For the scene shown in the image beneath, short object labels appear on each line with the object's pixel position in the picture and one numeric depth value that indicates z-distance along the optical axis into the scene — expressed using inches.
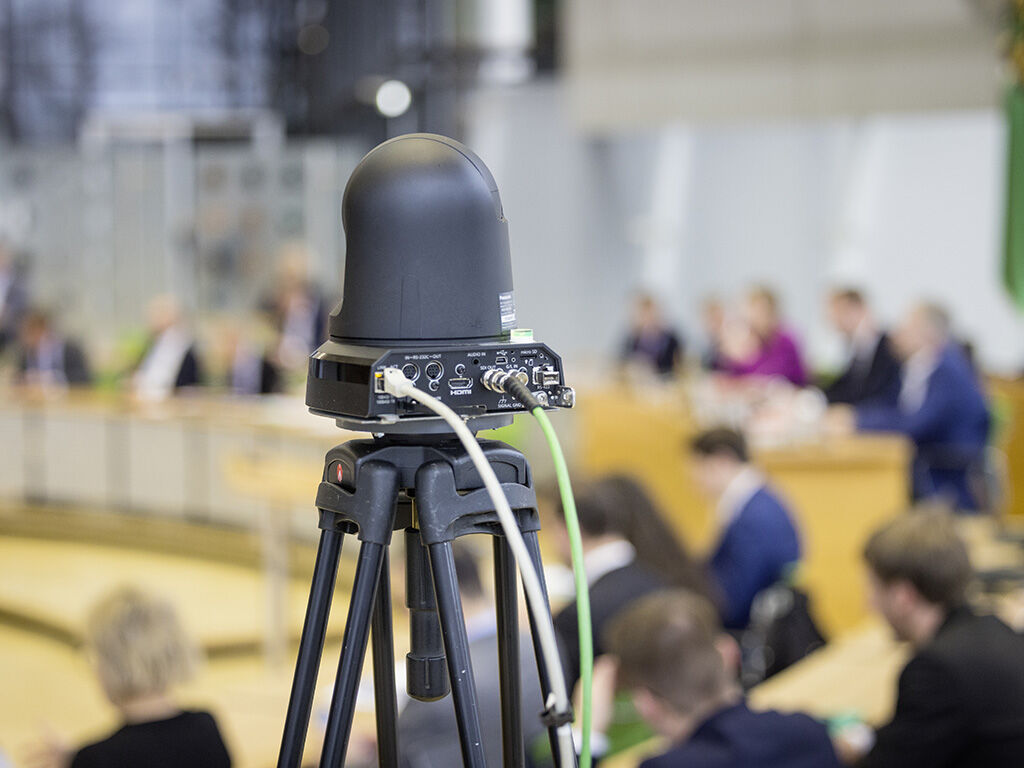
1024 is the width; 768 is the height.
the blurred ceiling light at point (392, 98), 481.4
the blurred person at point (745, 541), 179.3
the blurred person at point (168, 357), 356.5
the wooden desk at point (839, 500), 230.4
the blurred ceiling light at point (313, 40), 534.6
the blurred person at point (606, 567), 141.2
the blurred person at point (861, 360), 309.3
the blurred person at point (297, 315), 343.6
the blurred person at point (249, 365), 337.7
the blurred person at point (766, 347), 343.9
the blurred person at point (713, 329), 395.2
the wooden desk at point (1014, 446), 343.0
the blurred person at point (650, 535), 155.9
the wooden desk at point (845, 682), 128.6
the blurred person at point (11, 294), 471.8
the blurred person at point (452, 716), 98.9
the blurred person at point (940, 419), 264.2
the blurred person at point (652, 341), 420.2
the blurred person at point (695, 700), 101.0
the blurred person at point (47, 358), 371.2
